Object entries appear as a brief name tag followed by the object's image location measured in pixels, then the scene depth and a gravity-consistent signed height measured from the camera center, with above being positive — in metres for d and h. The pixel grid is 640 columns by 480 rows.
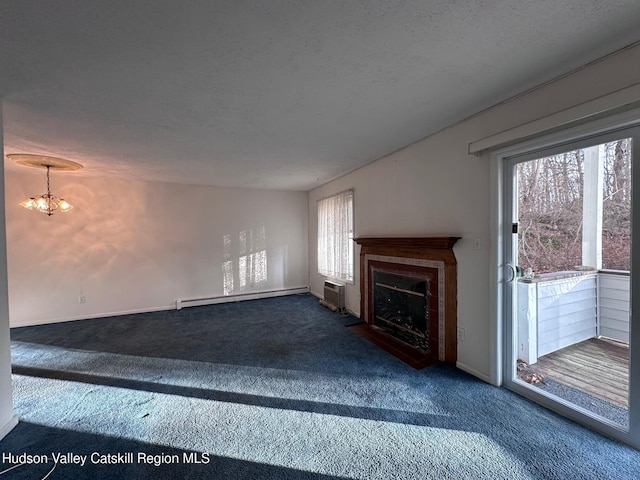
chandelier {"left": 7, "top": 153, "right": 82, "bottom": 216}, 2.97 +0.94
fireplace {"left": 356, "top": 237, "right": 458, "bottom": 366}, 2.59 -0.76
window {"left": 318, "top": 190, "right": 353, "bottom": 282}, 4.32 -0.04
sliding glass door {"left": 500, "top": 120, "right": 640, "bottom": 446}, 1.60 -0.33
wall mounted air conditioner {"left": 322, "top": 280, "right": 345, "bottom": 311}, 4.43 -1.12
